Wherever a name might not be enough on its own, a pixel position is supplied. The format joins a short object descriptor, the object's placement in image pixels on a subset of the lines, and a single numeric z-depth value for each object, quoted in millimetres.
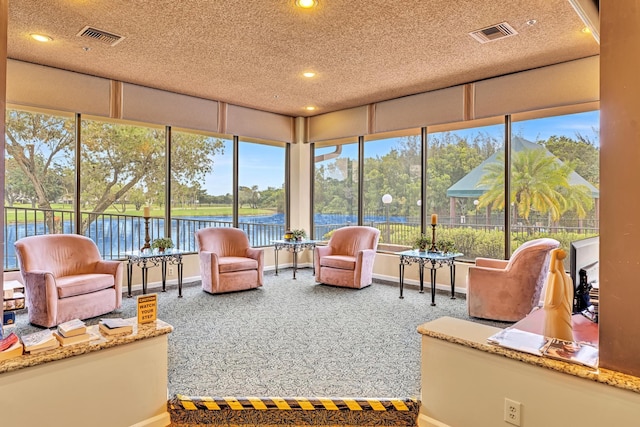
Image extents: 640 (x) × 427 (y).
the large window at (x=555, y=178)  4430
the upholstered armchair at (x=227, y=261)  5055
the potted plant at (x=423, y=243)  5203
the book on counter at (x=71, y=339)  1869
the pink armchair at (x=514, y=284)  3828
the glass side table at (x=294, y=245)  6227
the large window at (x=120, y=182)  5145
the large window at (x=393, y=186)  5957
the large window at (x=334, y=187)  6820
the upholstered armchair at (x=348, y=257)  5402
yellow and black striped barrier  2275
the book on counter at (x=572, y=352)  1646
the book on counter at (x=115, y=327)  2014
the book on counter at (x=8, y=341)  1724
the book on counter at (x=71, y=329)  1899
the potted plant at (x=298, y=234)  6402
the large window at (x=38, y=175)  4652
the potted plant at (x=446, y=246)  5004
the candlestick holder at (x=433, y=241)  5109
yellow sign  2195
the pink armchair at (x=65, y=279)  3678
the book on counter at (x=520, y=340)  1788
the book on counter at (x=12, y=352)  1694
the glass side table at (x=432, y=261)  4750
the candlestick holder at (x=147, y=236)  5117
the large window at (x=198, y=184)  5918
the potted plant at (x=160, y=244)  5102
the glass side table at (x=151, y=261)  4832
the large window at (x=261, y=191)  6730
